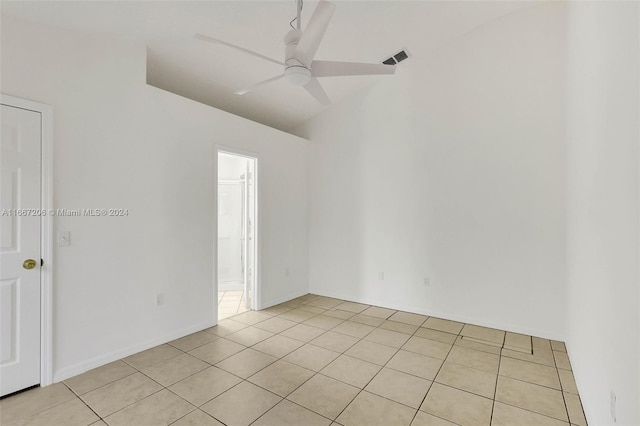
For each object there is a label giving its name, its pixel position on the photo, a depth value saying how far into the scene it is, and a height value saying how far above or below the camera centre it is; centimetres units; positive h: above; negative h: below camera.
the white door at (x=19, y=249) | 218 -26
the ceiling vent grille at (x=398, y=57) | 373 +202
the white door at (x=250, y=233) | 423 -27
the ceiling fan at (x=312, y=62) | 179 +108
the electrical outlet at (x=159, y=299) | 307 -88
